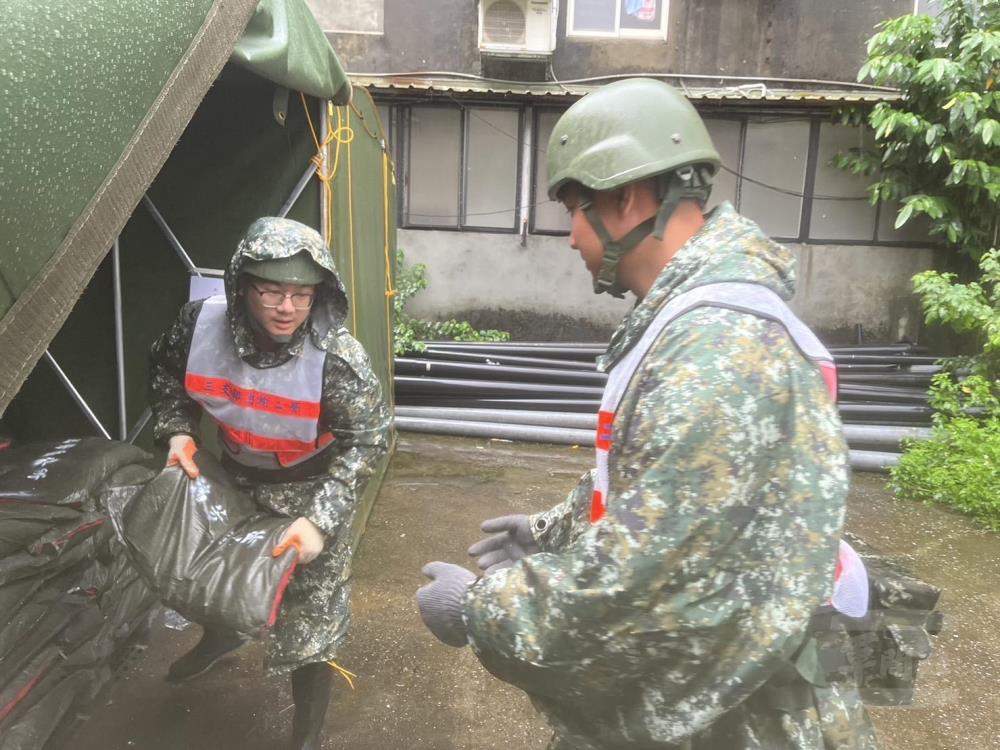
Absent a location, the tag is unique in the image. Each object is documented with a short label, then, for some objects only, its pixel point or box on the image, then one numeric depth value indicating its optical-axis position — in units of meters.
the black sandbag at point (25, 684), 1.91
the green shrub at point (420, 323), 9.18
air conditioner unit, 9.04
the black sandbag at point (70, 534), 2.09
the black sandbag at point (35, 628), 1.95
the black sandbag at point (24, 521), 2.01
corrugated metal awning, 8.60
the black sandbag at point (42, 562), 1.97
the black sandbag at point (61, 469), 2.21
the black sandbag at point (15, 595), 1.93
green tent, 1.05
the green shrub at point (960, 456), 5.20
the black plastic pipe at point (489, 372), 7.22
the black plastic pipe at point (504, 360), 7.51
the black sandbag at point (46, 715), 1.91
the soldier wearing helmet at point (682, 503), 1.07
